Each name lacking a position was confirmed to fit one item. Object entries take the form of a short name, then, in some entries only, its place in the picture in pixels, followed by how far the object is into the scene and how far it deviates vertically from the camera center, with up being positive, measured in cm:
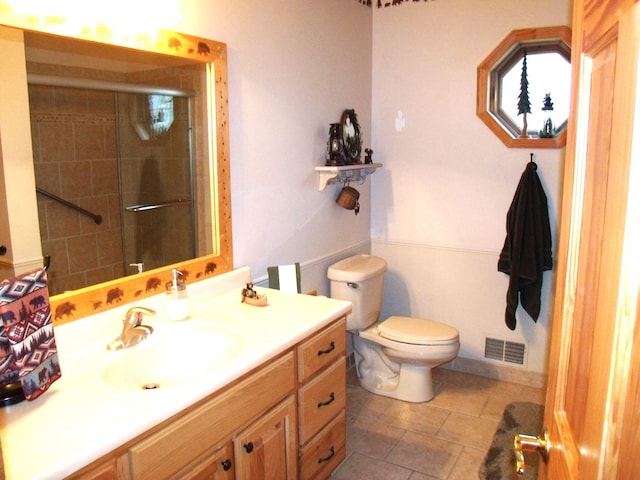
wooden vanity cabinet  133 -80
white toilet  295 -99
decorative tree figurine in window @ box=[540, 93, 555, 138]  305 +24
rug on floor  244 -140
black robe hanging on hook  303 -43
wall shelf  289 -6
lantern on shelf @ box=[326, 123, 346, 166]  293 +8
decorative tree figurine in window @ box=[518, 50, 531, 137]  308 +38
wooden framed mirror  152 +5
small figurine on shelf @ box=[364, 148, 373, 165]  328 +3
